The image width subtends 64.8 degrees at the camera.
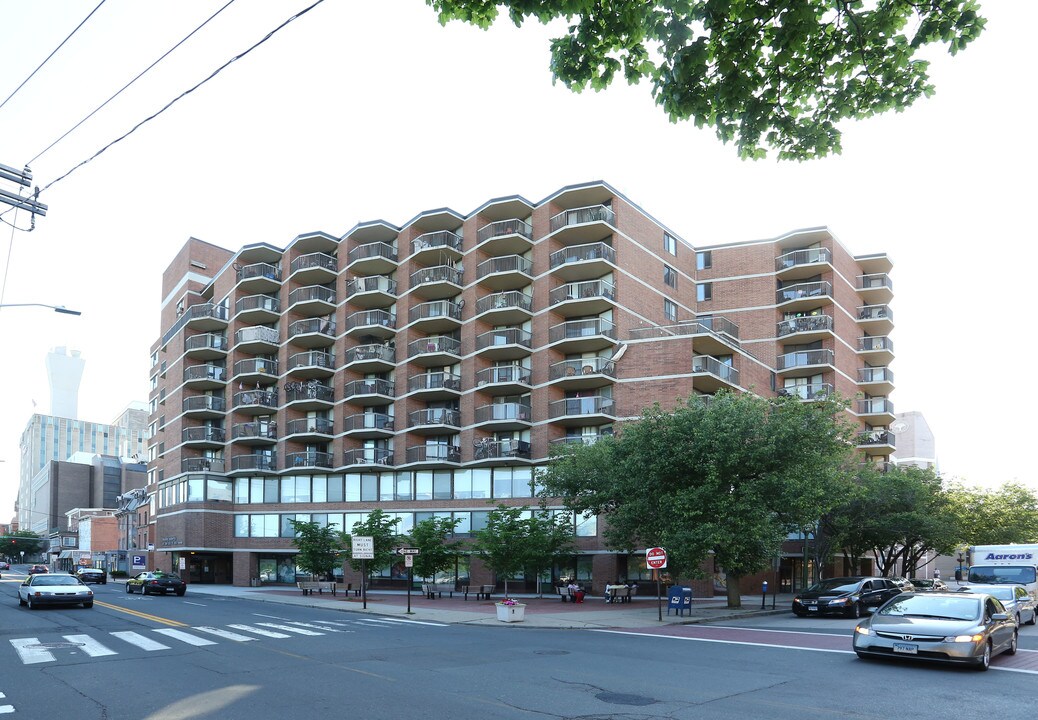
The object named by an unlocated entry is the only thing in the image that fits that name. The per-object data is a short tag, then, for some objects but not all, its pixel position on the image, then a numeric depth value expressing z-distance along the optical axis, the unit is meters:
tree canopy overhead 7.38
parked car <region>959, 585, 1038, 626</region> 24.16
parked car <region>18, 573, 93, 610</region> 28.84
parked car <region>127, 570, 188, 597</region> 42.38
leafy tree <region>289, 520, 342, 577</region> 43.09
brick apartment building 46.22
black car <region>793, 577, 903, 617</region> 27.56
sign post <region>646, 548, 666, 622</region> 25.98
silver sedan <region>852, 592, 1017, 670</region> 13.73
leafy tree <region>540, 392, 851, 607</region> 28.00
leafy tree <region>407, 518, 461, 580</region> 39.34
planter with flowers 25.94
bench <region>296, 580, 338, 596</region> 43.84
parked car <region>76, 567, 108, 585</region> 60.77
